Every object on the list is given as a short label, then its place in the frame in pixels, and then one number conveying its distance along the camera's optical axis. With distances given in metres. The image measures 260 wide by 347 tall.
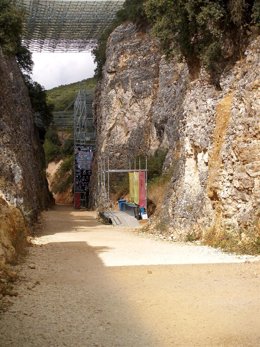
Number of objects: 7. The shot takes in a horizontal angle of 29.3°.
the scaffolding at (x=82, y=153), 45.19
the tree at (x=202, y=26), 13.05
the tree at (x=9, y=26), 22.70
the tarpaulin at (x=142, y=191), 22.81
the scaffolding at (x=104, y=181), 30.60
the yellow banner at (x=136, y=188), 23.52
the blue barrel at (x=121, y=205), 26.56
